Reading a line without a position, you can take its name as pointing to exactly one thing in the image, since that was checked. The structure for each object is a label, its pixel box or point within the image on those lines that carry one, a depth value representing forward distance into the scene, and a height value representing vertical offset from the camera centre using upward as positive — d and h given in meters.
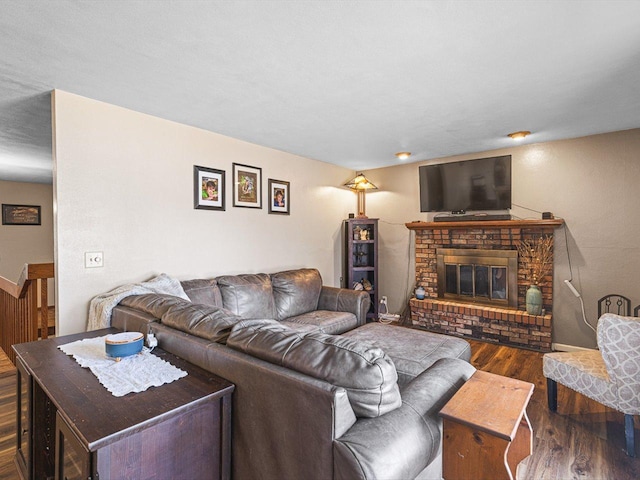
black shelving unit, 4.63 -0.24
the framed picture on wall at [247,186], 3.51 +0.61
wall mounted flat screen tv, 3.96 +0.66
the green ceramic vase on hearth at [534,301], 3.62 -0.70
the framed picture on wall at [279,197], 3.89 +0.53
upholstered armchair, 1.89 -0.83
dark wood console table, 1.03 -0.64
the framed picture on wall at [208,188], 3.13 +0.53
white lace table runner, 1.30 -0.55
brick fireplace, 3.67 -0.78
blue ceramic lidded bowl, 1.53 -0.47
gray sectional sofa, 1.02 -0.57
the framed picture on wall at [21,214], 5.64 +0.54
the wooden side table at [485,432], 1.06 -0.64
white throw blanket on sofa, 2.22 -0.37
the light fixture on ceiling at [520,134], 3.29 +1.03
